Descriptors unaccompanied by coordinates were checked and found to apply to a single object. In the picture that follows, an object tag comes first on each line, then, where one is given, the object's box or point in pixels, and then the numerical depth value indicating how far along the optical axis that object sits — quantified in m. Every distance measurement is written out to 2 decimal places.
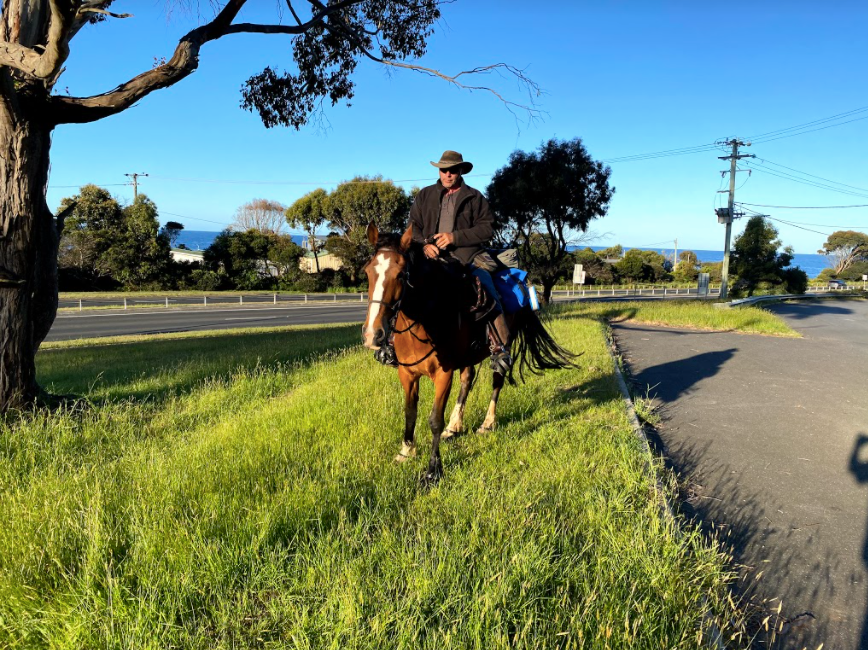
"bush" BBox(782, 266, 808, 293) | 36.88
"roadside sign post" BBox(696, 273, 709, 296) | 31.61
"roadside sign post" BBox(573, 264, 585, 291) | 30.75
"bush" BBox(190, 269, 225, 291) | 39.75
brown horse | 3.42
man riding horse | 4.79
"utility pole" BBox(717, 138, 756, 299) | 27.77
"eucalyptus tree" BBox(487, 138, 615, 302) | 25.50
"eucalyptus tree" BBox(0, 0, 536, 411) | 4.96
